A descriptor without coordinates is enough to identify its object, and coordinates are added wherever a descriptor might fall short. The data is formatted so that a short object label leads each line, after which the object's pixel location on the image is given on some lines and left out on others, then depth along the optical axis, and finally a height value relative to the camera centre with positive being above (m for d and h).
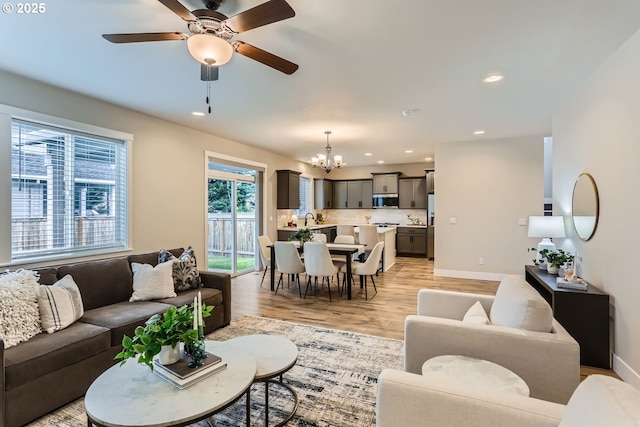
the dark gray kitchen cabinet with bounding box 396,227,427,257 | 8.62 -0.81
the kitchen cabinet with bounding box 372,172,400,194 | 9.09 +0.88
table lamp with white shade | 3.64 -0.16
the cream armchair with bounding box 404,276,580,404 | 1.75 -0.79
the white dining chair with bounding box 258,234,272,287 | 5.54 -0.71
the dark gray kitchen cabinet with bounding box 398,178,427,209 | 8.85 +0.57
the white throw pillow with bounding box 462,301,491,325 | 2.12 -0.74
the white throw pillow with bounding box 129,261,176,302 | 3.18 -0.74
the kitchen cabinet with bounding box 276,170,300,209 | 7.21 +0.55
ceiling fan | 1.67 +1.07
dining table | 4.74 -0.63
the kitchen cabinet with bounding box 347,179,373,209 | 9.57 +0.58
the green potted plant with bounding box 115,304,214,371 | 1.59 -0.67
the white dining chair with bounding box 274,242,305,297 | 4.84 -0.74
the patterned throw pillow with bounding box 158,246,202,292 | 3.50 -0.69
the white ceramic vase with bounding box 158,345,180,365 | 1.74 -0.82
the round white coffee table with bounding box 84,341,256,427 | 1.38 -0.92
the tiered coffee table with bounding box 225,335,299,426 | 1.86 -0.95
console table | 2.72 -0.95
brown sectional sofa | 1.93 -0.95
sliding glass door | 6.16 -0.13
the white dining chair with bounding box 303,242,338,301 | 4.55 -0.71
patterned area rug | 2.03 -1.35
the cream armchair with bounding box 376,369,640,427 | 0.83 -0.69
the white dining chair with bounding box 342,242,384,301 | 4.68 -0.80
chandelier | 5.60 +0.96
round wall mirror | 2.94 +0.07
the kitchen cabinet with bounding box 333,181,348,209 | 9.85 +0.56
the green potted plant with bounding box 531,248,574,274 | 3.42 -0.51
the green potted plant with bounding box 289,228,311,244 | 5.33 -0.41
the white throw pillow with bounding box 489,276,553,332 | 1.87 -0.61
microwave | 9.16 +0.36
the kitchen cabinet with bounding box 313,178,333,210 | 9.38 +0.59
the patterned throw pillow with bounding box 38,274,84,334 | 2.32 -0.74
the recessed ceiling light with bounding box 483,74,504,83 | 3.01 +1.35
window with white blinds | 3.04 +0.22
